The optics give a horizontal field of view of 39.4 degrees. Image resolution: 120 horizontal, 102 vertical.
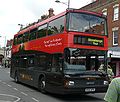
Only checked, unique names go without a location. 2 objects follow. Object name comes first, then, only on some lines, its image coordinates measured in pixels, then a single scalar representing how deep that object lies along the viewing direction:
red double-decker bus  7.09
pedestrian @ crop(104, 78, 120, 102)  1.80
